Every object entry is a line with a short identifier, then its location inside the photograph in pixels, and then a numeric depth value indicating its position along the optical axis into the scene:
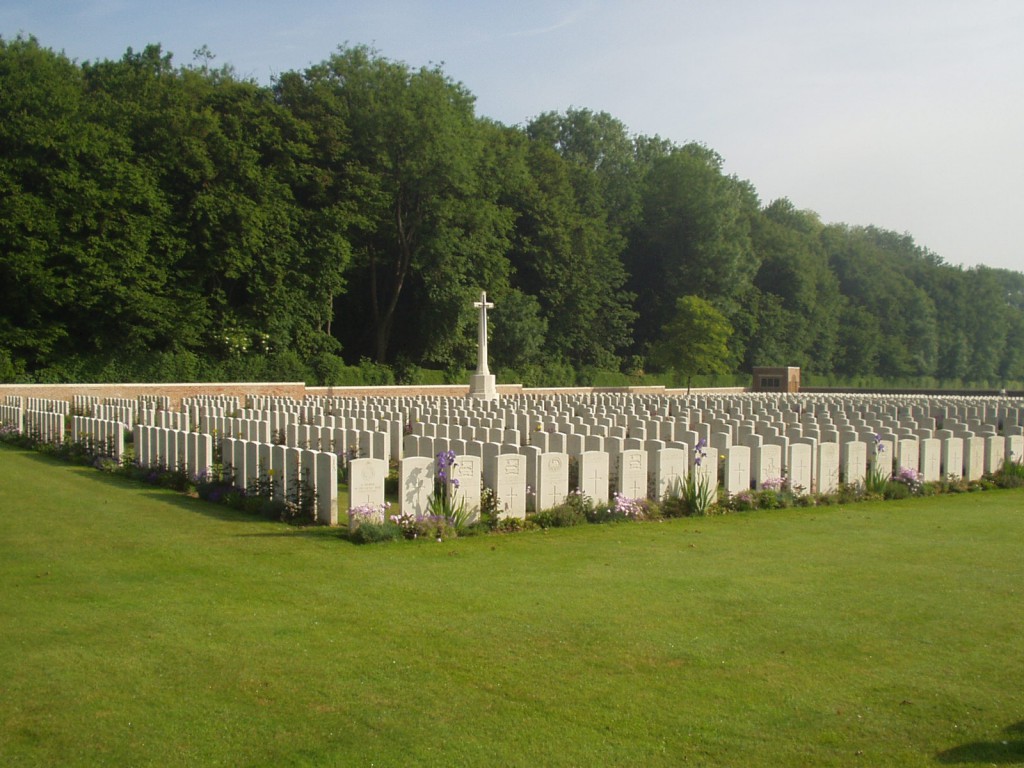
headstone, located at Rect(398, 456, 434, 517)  8.89
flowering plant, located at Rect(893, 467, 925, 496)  12.35
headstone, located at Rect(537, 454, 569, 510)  9.86
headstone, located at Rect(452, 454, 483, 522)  9.10
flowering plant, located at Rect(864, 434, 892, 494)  12.12
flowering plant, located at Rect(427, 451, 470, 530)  8.98
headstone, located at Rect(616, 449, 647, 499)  10.23
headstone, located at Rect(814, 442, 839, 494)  11.83
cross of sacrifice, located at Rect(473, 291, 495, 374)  34.72
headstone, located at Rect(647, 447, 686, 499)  10.52
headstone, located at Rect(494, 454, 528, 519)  9.46
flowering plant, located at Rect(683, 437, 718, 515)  10.46
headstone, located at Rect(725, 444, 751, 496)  10.95
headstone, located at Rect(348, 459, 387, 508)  8.60
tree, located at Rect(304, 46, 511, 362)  43.62
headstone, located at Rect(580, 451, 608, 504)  10.03
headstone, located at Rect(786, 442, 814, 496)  11.52
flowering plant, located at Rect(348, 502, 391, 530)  8.52
